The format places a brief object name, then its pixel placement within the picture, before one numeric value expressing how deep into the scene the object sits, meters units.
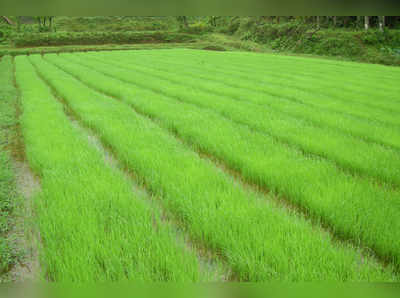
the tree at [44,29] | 32.17
